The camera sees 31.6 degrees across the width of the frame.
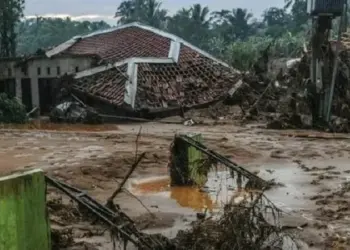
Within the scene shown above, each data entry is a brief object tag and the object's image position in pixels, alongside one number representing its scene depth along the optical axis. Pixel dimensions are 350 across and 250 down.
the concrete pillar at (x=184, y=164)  10.41
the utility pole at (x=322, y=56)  18.38
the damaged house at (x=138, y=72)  23.41
